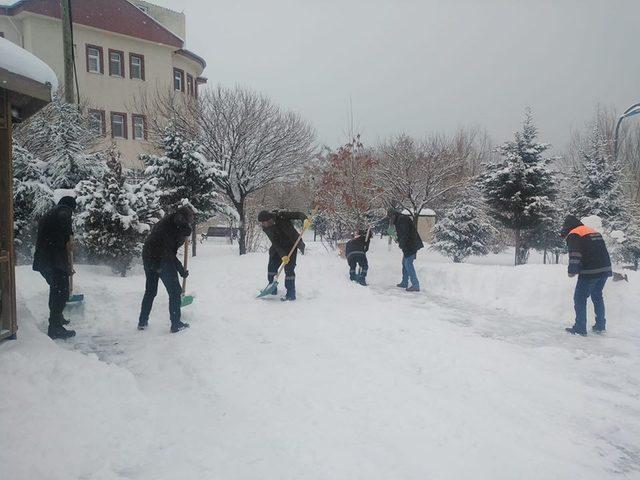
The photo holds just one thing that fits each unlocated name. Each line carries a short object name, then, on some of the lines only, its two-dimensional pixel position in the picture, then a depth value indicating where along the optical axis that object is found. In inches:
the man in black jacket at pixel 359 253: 388.5
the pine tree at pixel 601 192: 603.5
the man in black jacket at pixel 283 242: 315.6
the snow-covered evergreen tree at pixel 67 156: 420.2
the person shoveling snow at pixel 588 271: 240.4
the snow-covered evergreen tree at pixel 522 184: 528.7
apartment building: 799.1
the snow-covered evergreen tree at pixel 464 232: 643.5
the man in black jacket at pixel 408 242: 367.2
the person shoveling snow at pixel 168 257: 224.5
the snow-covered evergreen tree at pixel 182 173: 470.3
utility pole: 402.0
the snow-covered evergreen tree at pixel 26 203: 382.3
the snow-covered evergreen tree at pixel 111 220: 354.0
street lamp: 538.8
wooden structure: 161.6
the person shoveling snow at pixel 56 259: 209.5
